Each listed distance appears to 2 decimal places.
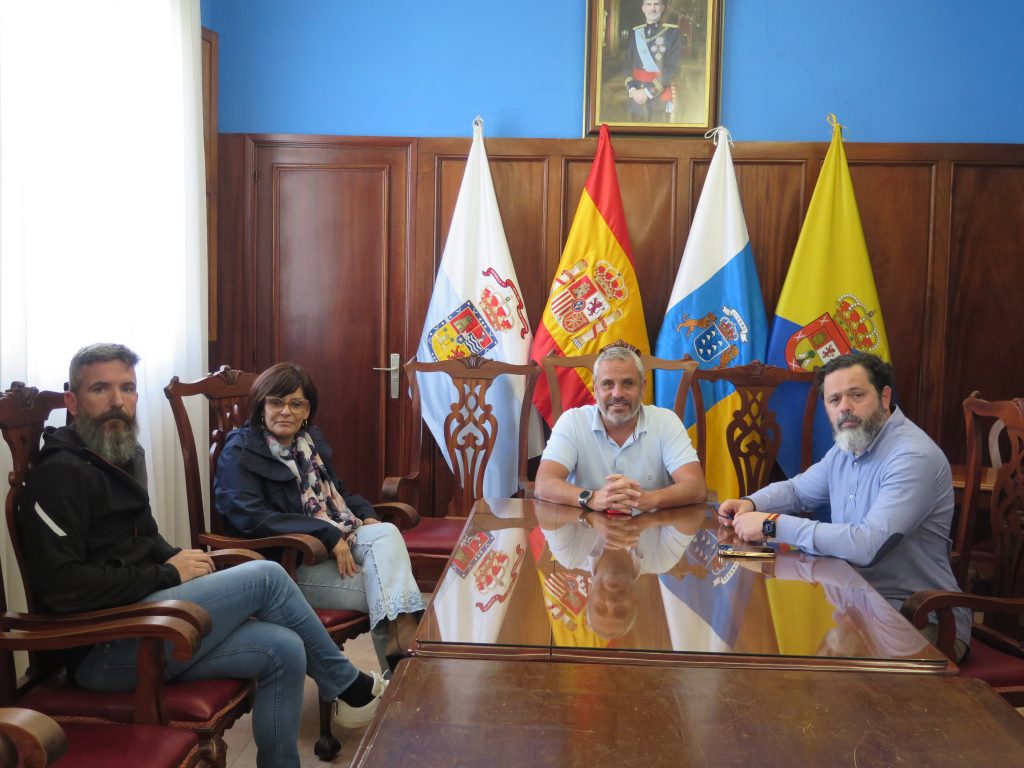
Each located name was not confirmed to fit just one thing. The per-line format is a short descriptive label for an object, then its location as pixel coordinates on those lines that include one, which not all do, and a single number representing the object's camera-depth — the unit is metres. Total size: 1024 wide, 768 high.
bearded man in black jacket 1.76
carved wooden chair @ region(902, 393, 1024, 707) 1.88
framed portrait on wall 3.86
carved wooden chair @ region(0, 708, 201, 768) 1.20
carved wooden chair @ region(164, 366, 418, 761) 2.36
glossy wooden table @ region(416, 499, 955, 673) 1.39
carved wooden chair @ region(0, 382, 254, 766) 1.64
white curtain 2.47
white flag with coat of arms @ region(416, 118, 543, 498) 3.81
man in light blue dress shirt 2.11
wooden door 3.99
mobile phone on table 2.01
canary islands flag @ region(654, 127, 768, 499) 3.71
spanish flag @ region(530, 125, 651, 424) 3.75
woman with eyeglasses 2.43
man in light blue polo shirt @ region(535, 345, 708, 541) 2.72
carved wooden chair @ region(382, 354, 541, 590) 3.44
